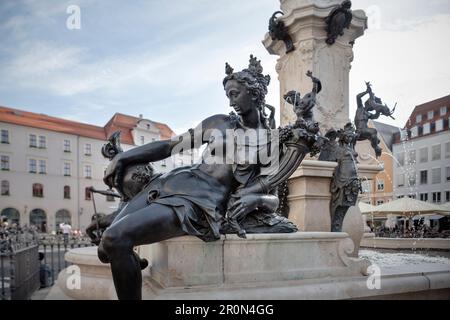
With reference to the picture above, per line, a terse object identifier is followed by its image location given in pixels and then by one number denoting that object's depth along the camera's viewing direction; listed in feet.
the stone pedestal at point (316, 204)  15.35
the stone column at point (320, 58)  21.34
